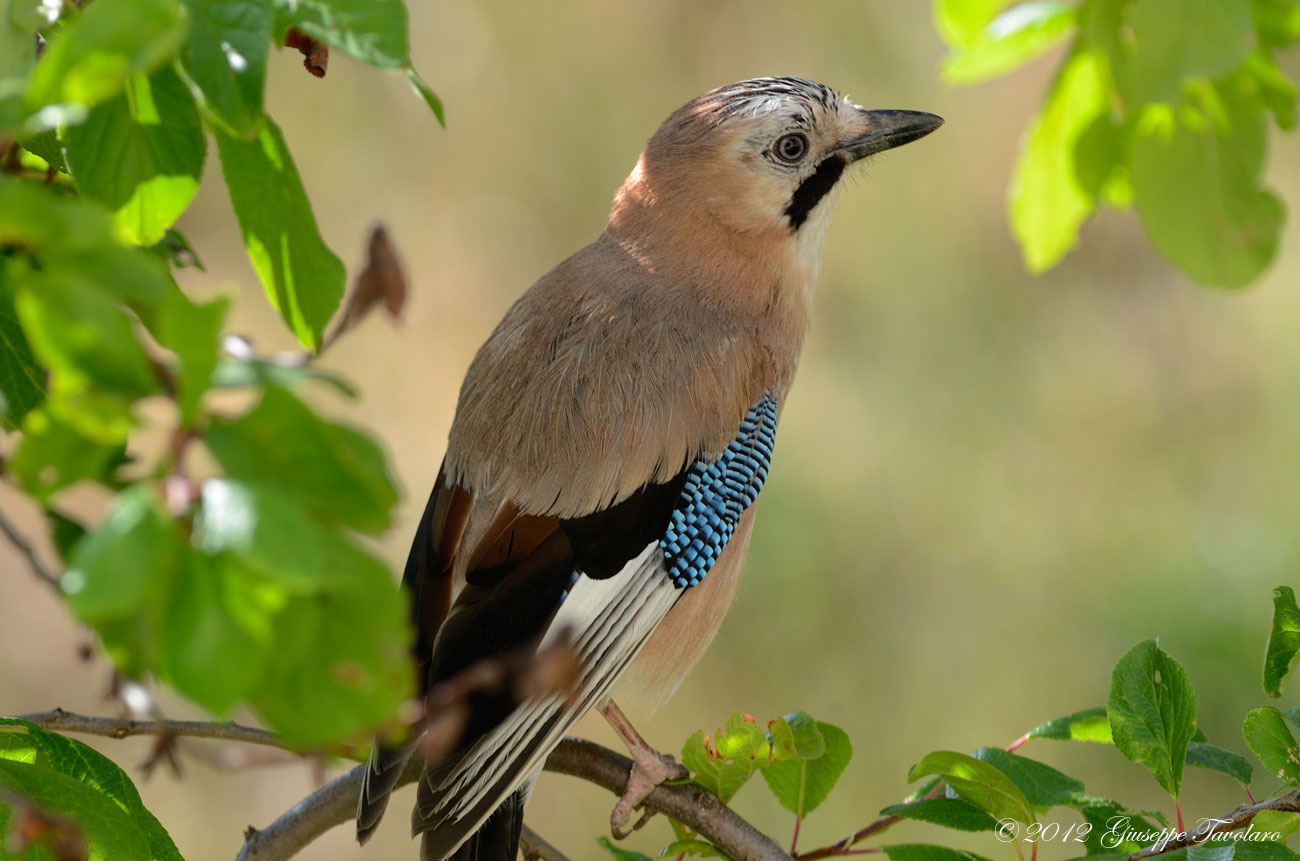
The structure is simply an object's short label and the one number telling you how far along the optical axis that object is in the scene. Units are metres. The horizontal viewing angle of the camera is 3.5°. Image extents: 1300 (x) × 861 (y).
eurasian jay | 5.29
